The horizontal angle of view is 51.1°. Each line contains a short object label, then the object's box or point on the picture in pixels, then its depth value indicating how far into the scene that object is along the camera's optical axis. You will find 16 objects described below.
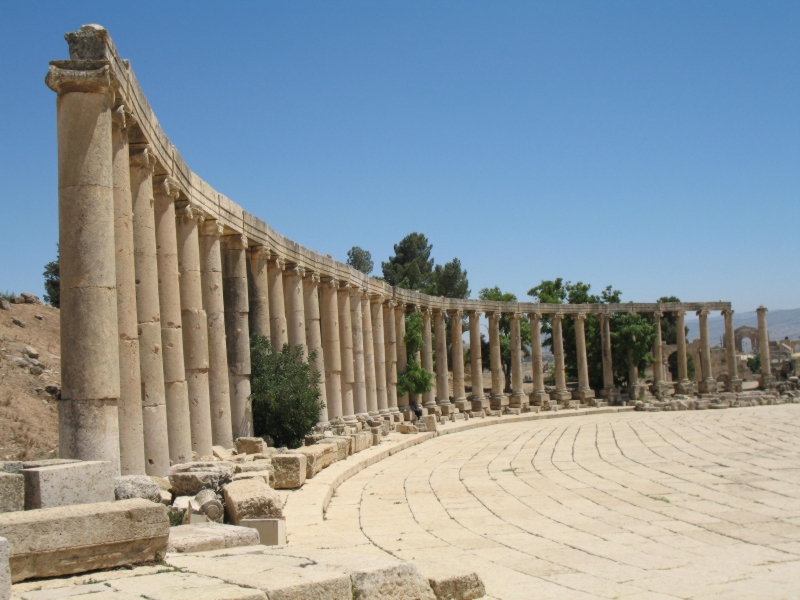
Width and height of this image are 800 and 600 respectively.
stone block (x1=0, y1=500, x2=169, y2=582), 6.86
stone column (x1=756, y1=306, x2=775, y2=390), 57.25
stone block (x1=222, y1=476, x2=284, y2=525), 10.80
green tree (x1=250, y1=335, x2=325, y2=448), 21.98
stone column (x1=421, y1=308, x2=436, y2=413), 42.33
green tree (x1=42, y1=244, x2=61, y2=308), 47.31
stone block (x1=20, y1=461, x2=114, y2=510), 7.92
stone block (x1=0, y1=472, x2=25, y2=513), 7.78
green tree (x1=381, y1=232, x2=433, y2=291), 72.88
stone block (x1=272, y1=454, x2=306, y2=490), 15.45
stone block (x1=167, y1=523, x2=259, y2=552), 8.45
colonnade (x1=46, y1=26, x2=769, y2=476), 12.05
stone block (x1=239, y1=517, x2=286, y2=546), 10.44
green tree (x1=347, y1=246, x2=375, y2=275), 80.88
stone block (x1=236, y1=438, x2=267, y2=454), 19.28
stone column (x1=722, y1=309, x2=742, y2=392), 54.42
